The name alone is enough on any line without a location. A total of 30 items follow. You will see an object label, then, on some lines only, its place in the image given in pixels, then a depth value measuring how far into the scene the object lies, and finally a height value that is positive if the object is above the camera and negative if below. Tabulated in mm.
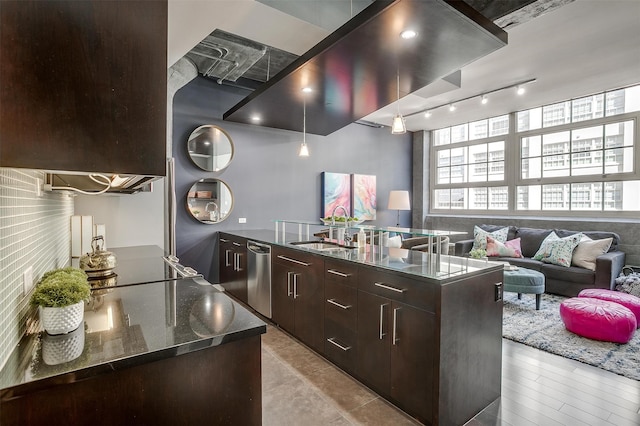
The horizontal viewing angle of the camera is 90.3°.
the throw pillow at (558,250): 4715 -631
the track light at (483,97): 4720 +1859
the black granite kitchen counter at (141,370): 852 -491
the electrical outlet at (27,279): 1120 -262
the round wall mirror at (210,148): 4656 +900
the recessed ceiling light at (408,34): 2421 +1348
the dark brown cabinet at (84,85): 729 +304
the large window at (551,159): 5094 +930
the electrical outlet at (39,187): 1328 +89
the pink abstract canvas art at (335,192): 6137 +322
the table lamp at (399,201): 6672 +152
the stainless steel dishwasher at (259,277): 3604 -823
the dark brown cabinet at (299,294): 2793 -835
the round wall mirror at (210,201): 4684 +106
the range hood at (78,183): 1576 +138
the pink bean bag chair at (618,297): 3361 -985
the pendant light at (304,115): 3960 +1347
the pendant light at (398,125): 3084 +809
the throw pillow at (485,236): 5820 -525
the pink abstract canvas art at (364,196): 6625 +260
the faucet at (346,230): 3573 -256
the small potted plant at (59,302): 1052 -319
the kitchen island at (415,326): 1840 -780
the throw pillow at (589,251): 4496 -617
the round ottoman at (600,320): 2977 -1075
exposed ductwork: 3582 +1880
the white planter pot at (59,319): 1060 -377
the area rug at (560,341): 2689 -1292
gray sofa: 4246 -859
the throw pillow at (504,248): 5410 -688
